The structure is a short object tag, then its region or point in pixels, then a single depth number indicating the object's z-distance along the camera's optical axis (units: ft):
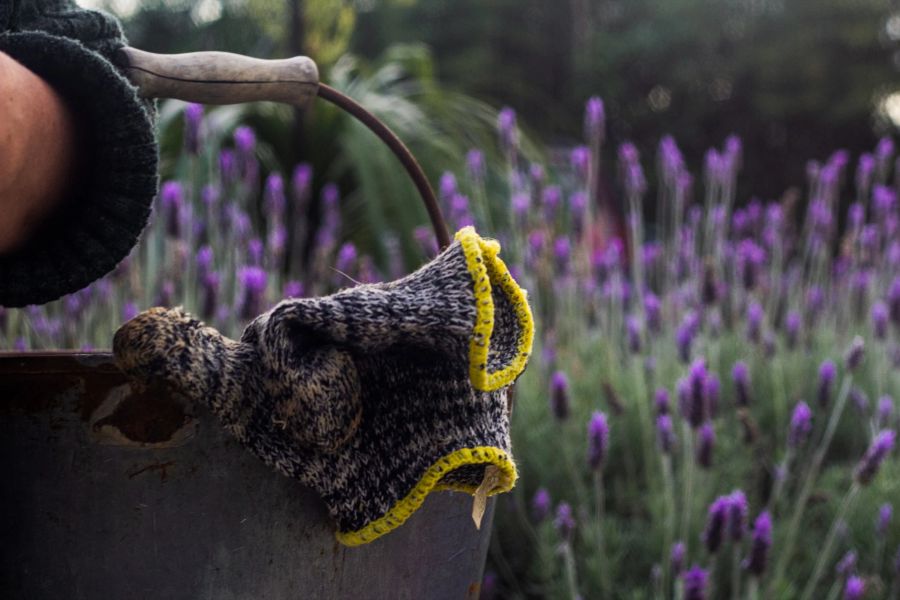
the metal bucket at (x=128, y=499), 2.64
